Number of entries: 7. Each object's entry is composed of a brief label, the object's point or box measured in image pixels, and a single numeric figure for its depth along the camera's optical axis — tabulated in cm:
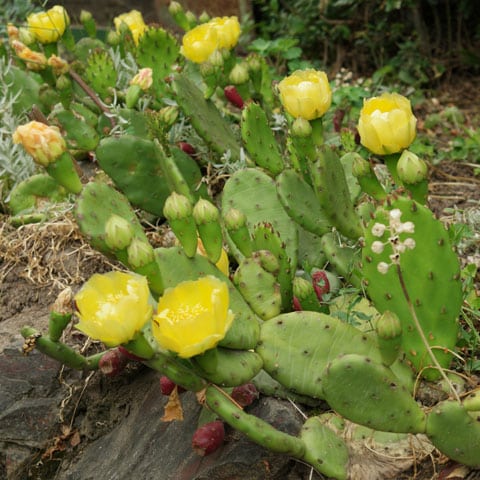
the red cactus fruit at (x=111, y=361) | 170
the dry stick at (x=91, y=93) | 245
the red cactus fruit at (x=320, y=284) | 177
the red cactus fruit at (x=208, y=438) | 151
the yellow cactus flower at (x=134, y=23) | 284
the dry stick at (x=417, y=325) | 142
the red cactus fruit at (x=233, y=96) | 236
